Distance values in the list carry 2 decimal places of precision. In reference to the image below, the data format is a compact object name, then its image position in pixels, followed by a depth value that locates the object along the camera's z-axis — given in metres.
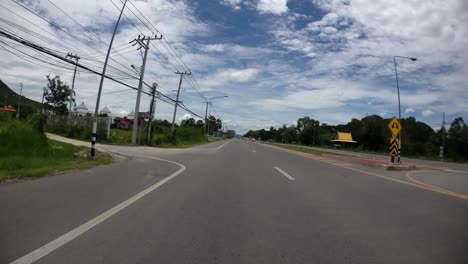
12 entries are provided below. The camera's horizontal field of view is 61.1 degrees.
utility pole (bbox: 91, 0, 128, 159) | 24.76
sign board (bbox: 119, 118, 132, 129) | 79.94
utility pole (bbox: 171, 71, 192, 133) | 52.30
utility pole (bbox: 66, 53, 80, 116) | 39.31
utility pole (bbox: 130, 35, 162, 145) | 36.97
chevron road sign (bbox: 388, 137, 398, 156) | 24.23
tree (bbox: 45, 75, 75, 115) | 74.94
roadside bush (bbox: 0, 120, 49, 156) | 15.54
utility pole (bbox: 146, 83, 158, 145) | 40.91
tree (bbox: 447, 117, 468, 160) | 57.25
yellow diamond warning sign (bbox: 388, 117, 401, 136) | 23.88
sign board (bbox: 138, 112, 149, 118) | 42.56
